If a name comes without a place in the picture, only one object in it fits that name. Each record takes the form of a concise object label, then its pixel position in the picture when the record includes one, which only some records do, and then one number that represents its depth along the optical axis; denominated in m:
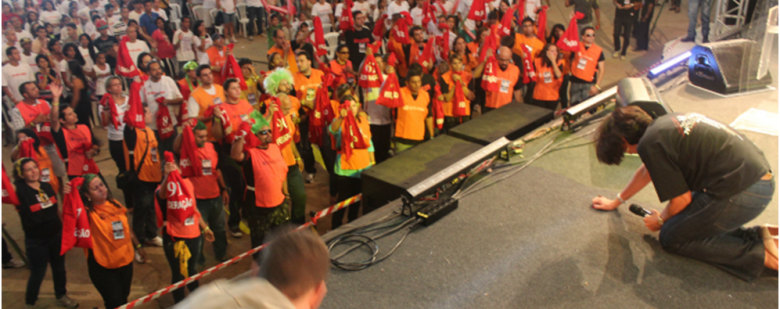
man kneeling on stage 2.79
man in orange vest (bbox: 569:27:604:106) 6.86
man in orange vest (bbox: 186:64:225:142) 5.55
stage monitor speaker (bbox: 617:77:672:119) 4.14
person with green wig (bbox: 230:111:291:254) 4.26
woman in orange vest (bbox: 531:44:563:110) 6.80
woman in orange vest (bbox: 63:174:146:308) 3.80
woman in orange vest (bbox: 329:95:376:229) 4.85
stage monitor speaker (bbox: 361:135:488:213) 4.25
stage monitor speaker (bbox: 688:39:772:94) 6.16
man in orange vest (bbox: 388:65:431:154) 5.55
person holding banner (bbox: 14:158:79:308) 4.12
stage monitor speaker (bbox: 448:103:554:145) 5.26
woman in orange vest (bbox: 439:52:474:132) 6.19
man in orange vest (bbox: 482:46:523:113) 6.57
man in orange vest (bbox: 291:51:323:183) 6.08
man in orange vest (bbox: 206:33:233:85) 7.74
